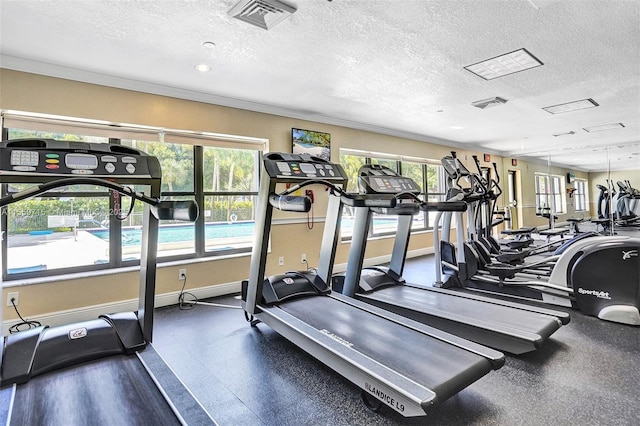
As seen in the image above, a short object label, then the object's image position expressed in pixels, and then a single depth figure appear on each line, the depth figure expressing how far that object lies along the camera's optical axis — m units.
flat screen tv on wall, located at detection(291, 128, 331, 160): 4.93
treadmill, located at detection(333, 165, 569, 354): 2.58
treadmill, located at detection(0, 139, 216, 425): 1.73
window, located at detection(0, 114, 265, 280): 3.29
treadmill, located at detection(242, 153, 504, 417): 1.80
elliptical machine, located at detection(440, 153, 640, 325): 3.07
